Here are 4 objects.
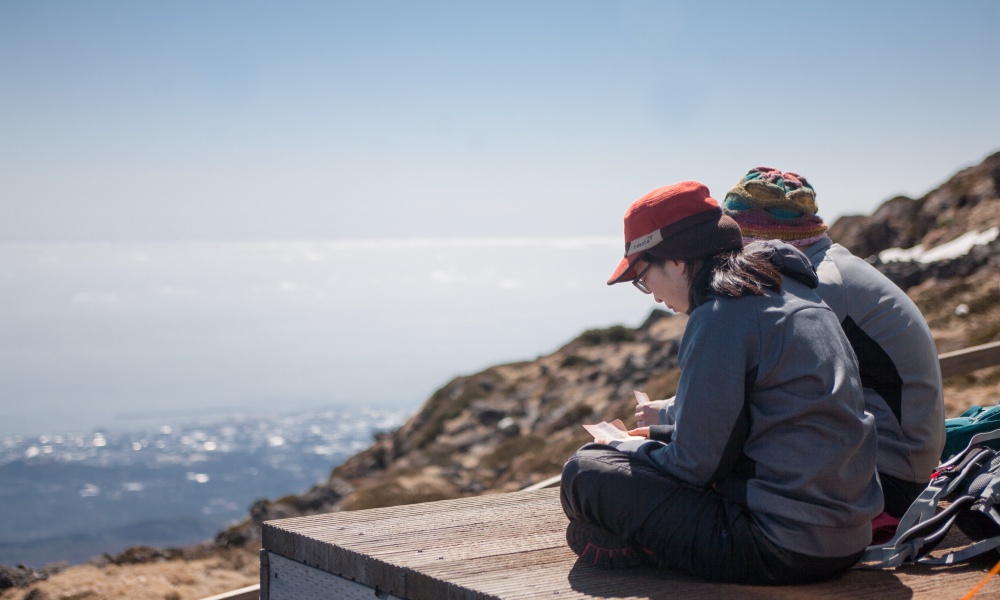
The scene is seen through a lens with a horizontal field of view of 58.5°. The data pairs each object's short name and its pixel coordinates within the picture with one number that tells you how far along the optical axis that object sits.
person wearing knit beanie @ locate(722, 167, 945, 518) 3.77
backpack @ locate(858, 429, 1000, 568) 3.45
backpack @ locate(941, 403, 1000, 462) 4.48
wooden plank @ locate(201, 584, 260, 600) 5.51
